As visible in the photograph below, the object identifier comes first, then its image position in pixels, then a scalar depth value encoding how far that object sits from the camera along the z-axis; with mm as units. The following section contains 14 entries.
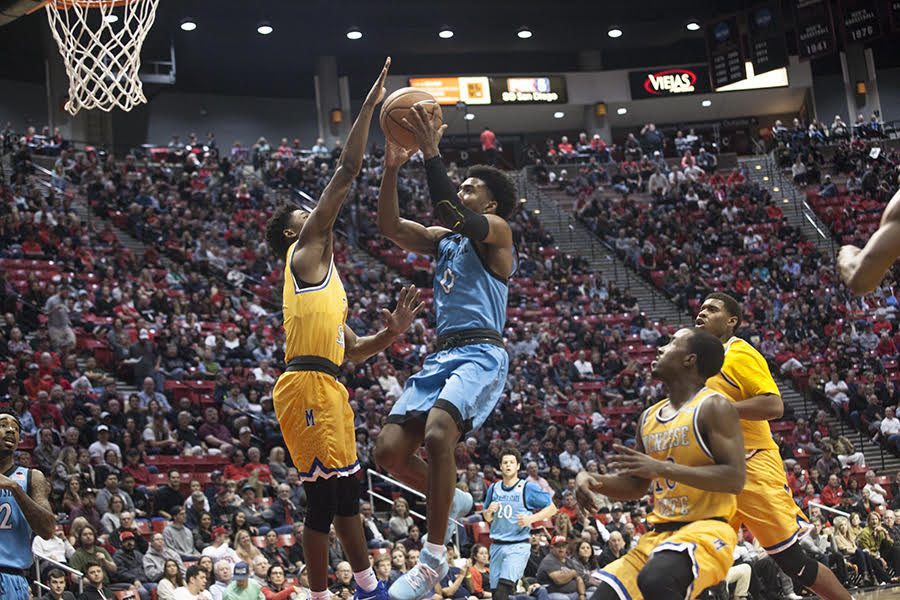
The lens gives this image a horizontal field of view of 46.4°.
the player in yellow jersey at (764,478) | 5758
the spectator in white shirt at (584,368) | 19328
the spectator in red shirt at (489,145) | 30469
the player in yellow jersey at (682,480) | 4309
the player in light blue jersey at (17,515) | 5168
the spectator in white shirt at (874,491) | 15594
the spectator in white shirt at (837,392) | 19531
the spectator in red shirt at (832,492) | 15742
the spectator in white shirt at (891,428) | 18484
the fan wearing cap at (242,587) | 9828
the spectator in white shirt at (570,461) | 15539
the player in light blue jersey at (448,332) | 5008
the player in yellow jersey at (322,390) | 5414
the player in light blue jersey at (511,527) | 9219
